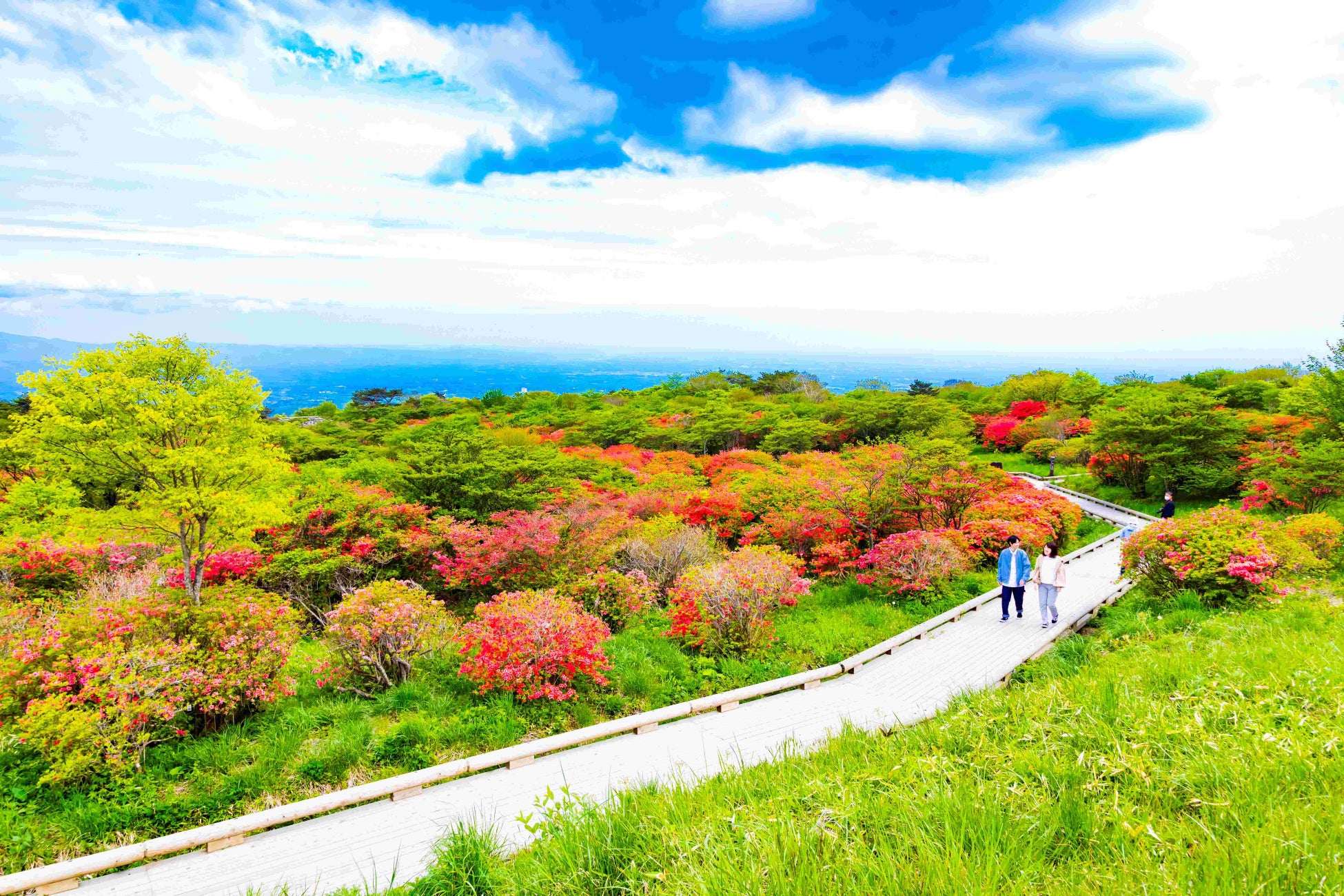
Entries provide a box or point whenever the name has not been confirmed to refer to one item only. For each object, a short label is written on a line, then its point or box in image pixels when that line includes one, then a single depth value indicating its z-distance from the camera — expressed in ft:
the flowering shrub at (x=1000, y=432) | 128.26
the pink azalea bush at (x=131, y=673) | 18.95
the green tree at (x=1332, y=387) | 62.13
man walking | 33.24
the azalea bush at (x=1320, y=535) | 36.17
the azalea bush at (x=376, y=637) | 26.37
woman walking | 31.89
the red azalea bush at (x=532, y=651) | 24.73
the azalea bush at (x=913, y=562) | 38.86
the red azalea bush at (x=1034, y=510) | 47.19
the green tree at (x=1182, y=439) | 71.82
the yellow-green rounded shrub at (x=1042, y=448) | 110.92
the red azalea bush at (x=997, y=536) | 43.75
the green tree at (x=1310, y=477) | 52.95
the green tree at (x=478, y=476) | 51.39
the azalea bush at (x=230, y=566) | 41.19
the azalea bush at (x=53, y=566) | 42.45
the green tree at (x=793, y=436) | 105.29
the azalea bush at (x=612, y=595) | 36.83
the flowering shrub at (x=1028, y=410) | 133.28
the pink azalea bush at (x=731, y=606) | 31.12
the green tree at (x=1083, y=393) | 134.00
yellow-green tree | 34.73
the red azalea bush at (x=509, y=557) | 40.22
